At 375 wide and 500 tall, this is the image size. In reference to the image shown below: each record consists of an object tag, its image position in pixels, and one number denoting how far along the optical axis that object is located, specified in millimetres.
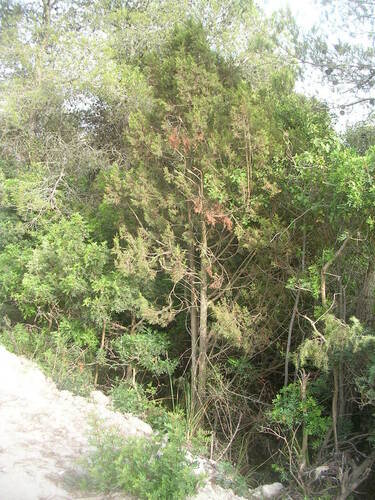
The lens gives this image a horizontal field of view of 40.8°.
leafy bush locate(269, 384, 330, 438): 5863
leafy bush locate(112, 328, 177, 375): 7678
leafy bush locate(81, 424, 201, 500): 3617
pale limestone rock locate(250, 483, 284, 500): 5489
